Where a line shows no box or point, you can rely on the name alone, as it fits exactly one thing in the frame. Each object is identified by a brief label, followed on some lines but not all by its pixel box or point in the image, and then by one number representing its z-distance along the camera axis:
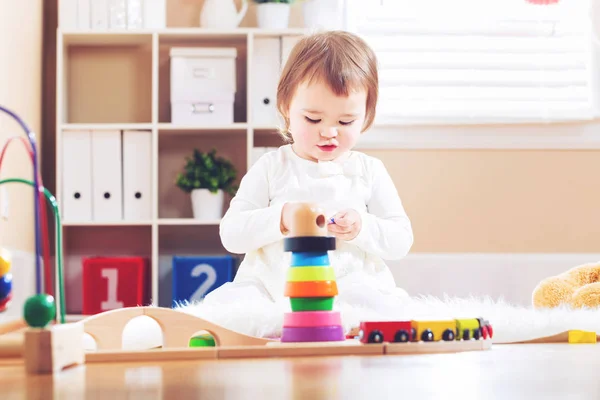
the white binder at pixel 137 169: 3.14
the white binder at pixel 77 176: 3.12
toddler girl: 1.63
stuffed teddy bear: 1.78
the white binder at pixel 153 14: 3.18
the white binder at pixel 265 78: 3.15
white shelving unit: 3.34
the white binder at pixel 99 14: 3.16
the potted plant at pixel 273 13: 3.15
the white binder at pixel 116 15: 3.16
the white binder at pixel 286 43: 3.13
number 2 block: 3.05
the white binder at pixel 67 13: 3.15
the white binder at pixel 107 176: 3.12
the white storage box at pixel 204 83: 3.15
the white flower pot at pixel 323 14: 3.26
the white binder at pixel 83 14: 3.16
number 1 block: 3.08
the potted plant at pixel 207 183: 3.14
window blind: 3.33
